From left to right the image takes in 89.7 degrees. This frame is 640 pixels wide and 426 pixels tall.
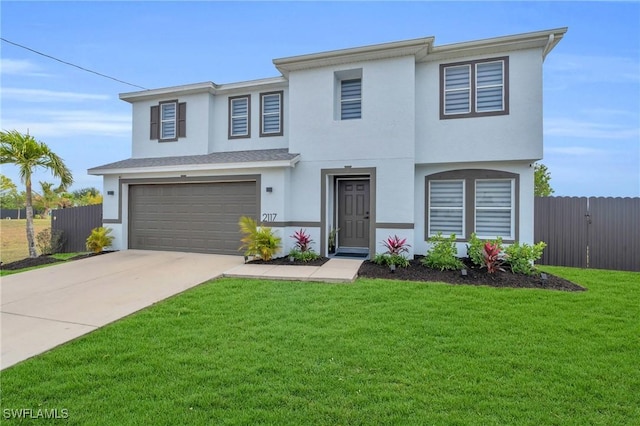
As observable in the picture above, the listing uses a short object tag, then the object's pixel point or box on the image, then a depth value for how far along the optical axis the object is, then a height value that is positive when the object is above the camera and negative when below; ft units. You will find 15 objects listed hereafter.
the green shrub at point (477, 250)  25.52 -2.86
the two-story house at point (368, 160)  28.50 +5.13
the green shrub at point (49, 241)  41.83 -3.91
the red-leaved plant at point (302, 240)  30.25 -2.51
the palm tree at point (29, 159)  35.35 +5.95
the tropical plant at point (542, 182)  66.03 +7.03
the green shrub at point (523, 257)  24.63 -3.22
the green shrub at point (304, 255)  28.95 -3.80
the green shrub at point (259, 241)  29.09 -2.53
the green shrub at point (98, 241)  35.37 -3.24
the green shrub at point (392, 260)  26.61 -3.86
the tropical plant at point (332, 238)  32.42 -2.48
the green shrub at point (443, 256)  25.85 -3.38
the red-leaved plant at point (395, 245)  27.66 -2.72
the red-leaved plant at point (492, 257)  24.50 -3.21
